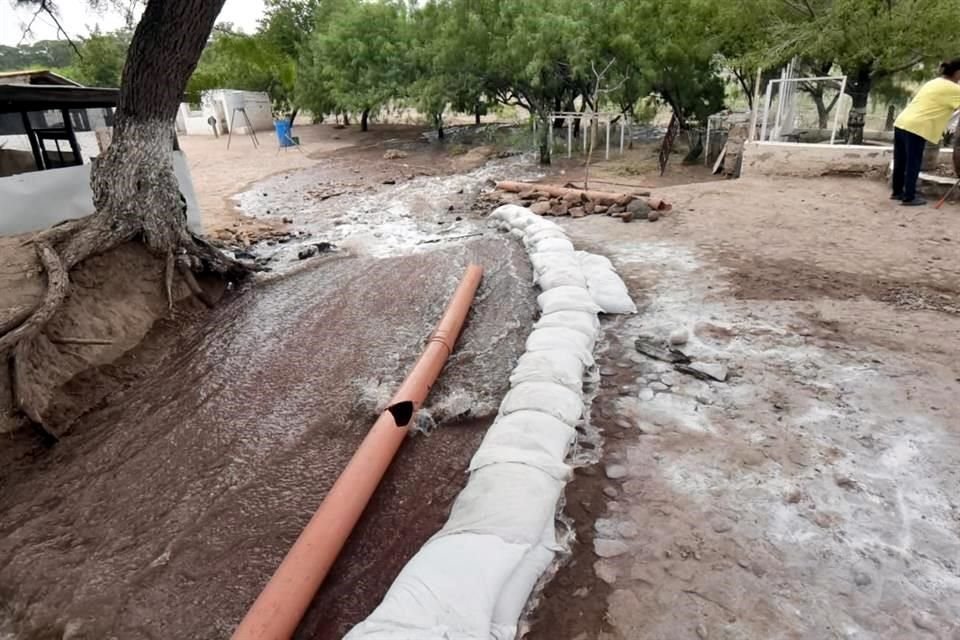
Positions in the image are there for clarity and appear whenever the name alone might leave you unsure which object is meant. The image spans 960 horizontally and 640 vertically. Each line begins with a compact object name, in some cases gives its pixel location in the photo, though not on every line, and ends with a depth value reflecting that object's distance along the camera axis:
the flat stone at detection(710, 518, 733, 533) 2.28
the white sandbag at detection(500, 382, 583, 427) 2.88
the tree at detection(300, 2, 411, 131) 17.64
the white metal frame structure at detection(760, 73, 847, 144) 9.03
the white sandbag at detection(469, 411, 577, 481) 2.50
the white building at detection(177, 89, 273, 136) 24.50
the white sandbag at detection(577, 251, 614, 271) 5.20
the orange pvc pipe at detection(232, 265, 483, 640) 2.01
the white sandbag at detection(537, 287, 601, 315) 4.21
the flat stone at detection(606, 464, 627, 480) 2.66
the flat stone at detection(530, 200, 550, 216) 8.02
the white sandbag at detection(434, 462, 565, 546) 2.15
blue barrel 20.00
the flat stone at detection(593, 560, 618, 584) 2.14
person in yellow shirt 6.02
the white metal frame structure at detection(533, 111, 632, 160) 13.65
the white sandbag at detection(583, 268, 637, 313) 4.41
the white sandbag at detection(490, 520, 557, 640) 1.85
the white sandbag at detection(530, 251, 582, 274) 5.17
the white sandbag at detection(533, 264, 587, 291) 4.75
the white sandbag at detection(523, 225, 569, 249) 6.27
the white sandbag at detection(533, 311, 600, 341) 3.88
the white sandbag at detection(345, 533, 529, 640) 1.75
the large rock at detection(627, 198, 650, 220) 7.16
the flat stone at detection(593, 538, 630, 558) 2.25
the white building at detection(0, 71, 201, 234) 5.61
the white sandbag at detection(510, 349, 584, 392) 3.16
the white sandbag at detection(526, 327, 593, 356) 3.55
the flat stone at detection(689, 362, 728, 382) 3.32
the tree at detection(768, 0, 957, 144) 8.16
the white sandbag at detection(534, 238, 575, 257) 5.78
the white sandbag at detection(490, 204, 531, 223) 7.46
